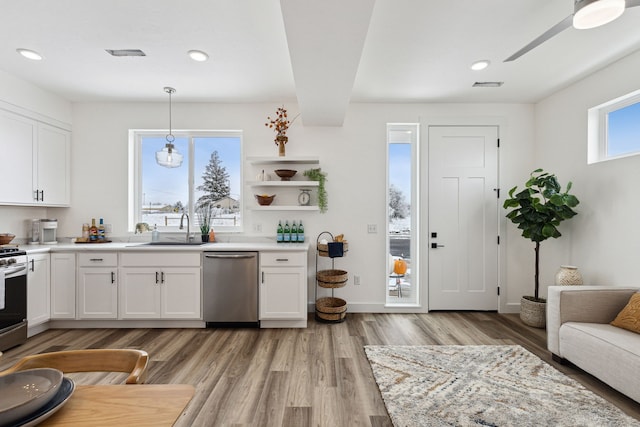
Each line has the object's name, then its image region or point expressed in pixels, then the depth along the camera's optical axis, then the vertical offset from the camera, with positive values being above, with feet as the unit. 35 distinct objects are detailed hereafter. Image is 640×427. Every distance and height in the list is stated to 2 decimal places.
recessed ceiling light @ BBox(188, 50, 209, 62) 8.84 +4.74
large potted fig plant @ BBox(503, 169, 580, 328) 10.46 -0.10
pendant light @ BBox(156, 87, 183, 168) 11.59 +2.19
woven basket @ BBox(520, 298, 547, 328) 11.18 -3.85
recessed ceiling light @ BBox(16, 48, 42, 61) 8.82 +4.77
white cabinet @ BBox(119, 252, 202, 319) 11.05 -2.75
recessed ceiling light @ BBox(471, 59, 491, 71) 9.40 +4.75
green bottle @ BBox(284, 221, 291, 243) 12.60 -0.96
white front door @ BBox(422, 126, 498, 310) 13.01 -0.26
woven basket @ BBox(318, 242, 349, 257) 11.54 -1.44
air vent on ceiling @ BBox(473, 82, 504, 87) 11.10 +4.80
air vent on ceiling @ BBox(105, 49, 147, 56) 8.82 +4.77
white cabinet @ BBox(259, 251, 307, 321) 11.08 -2.73
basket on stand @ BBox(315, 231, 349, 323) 11.42 -2.76
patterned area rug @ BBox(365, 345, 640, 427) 6.20 -4.29
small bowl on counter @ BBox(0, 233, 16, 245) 10.27 -0.92
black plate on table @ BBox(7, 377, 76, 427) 2.19 -1.58
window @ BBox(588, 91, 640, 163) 9.25 +2.76
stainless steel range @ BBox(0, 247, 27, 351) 9.14 -2.71
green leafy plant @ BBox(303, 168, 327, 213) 12.66 +1.36
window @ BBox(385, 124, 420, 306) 13.51 +0.23
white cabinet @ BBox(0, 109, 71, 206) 10.35 +1.93
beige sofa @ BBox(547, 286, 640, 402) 6.57 -3.04
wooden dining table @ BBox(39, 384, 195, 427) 2.43 -1.71
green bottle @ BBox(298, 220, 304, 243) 12.62 -0.90
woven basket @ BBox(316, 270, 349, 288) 11.41 -2.62
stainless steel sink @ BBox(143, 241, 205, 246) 12.46 -1.33
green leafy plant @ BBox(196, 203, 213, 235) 13.25 -0.10
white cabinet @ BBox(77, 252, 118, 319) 11.01 -2.71
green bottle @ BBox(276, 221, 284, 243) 12.59 -0.98
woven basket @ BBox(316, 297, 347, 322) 11.59 -3.81
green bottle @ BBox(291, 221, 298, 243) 12.58 -0.93
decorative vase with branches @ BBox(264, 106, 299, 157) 12.44 +3.61
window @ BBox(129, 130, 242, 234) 13.37 +1.52
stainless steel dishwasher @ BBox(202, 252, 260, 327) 11.08 -2.79
